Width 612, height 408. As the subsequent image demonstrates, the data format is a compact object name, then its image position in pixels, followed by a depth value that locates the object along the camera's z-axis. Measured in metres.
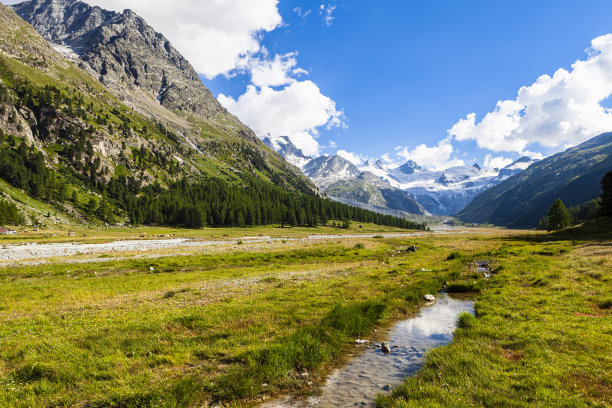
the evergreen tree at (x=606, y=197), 69.31
